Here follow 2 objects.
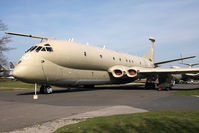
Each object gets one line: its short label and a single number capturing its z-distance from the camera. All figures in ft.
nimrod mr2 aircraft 48.15
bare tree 136.67
